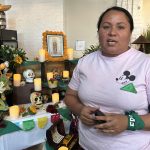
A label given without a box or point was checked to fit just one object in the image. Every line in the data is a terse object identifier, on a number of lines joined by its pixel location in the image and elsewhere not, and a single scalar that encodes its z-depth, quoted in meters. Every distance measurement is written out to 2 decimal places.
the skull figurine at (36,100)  1.70
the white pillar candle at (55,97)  1.82
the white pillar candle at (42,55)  1.90
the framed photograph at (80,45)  3.42
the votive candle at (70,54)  2.04
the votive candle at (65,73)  1.99
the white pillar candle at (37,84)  1.79
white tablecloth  1.45
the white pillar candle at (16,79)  1.80
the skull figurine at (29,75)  1.88
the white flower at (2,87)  1.46
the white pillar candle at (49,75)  1.91
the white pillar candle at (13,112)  1.54
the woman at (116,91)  0.84
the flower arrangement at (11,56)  1.79
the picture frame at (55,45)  1.94
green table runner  1.42
